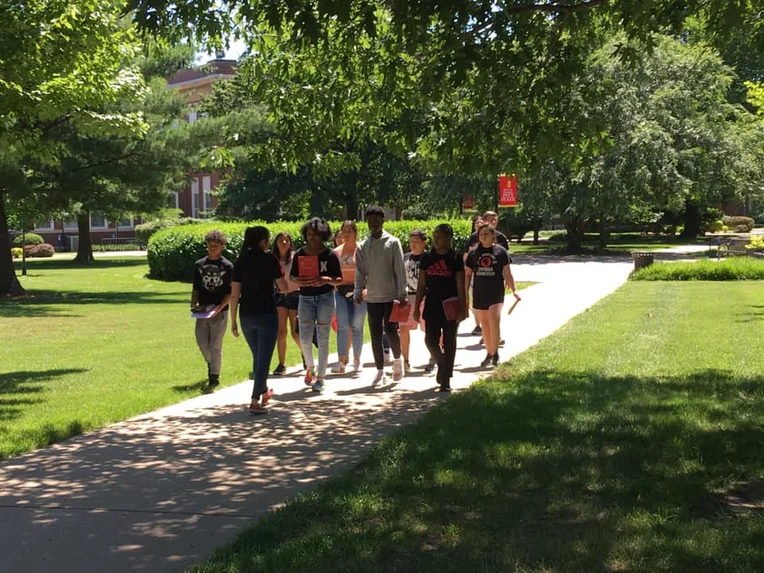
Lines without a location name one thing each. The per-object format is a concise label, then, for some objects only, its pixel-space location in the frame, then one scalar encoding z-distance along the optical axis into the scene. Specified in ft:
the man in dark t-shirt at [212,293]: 31.17
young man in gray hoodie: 30.86
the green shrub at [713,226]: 199.31
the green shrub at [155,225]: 186.74
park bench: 99.30
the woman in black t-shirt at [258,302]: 26.63
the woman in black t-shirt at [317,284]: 30.12
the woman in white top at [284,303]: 33.68
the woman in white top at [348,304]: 33.45
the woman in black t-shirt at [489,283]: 34.53
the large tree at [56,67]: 34.40
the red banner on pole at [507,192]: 74.08
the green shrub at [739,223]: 208.64
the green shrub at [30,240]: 195.11
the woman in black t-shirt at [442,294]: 29.40
